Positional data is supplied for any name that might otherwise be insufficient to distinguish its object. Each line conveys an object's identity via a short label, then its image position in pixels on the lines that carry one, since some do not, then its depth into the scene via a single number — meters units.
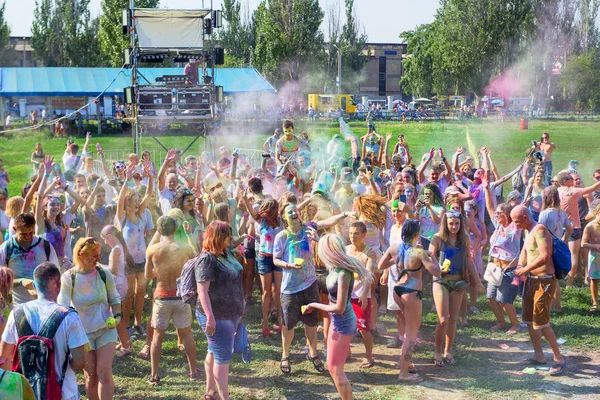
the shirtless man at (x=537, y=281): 6.27
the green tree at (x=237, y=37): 61.97
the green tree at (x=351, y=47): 62.91
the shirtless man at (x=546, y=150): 13.04
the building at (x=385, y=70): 89.19
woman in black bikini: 6.00
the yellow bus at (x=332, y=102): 48.22
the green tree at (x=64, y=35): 57.84
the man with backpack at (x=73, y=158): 11.90
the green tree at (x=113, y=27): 43.66
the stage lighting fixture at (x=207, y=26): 15.70
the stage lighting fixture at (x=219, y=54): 15.88
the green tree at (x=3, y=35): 61.25
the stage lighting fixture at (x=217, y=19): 15.26
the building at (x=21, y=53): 75.99
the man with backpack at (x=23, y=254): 5.60
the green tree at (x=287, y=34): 52.34
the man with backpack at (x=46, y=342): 4.04
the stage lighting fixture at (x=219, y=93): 15.59
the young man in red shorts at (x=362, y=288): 6.10
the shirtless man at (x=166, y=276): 5.93
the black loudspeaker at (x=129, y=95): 14.87
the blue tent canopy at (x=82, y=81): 34.09
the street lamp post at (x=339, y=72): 58.78
